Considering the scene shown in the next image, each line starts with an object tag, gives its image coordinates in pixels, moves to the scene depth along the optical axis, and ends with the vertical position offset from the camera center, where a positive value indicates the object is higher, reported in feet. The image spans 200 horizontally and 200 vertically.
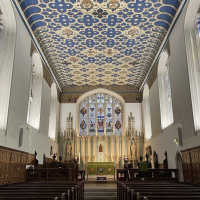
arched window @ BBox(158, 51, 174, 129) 45.55 +13.34
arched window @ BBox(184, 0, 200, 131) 30.92 +14.71
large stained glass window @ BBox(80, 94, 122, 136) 68.74 +13.03
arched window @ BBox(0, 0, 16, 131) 30.37 +14.76
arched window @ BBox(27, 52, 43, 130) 44.57 +13.02
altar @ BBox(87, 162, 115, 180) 60.18 -1.59
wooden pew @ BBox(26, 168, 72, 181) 36.45 -2.24
